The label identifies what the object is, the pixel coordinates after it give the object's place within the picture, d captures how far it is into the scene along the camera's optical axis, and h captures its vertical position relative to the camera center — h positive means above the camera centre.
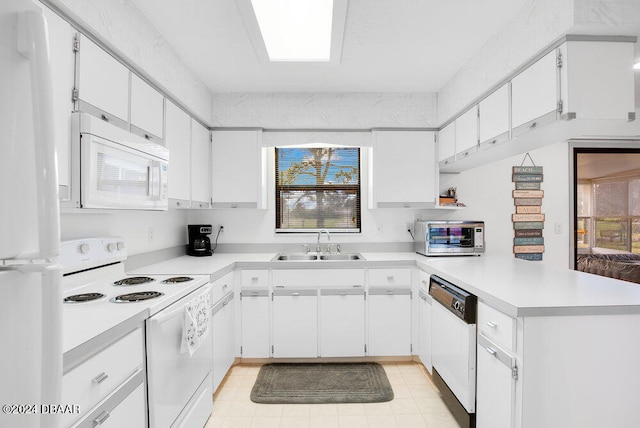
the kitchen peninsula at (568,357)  1.38 -0.62
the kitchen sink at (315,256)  3.12 -0.42
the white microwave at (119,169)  1.36 +0.22
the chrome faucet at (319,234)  3.22 -0.23
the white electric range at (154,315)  1.29 -0.41
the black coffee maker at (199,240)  2.96 -0.24
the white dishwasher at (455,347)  1.76 -0.82
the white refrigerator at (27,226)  0.56 -0.02
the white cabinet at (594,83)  1.53 +0.63
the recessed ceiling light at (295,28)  1.92 +1.25
